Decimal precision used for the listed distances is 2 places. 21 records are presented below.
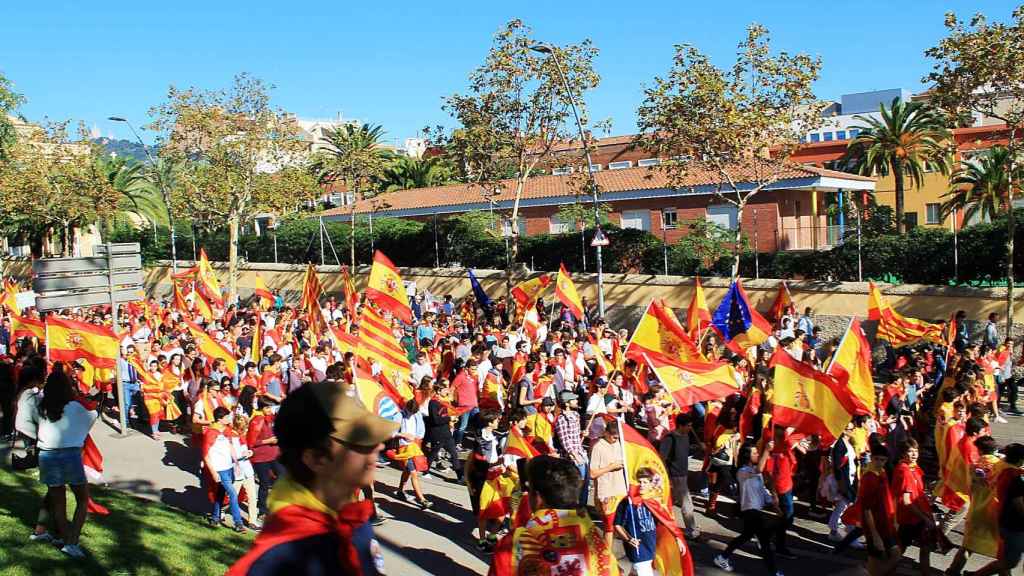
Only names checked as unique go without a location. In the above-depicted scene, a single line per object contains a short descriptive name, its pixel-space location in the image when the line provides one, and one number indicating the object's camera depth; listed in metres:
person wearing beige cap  2.42
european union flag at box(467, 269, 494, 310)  21.95
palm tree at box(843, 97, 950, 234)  39.47
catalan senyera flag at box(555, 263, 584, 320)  19.42
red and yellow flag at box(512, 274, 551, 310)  19.95
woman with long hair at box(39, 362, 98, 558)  7.73
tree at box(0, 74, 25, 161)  41.66
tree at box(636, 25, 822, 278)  22.12
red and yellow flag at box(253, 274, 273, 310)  24.73
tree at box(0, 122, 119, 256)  40.28
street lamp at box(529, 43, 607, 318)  22.73
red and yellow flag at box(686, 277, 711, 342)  16.33
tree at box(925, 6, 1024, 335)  18.44
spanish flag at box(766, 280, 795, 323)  21.14
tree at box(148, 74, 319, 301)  33.62
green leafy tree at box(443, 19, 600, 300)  27.44
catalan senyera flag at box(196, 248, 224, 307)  24.88
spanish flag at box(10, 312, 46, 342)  16.61
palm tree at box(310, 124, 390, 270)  36.12
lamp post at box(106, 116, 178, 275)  34.62
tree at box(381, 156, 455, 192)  56.56
